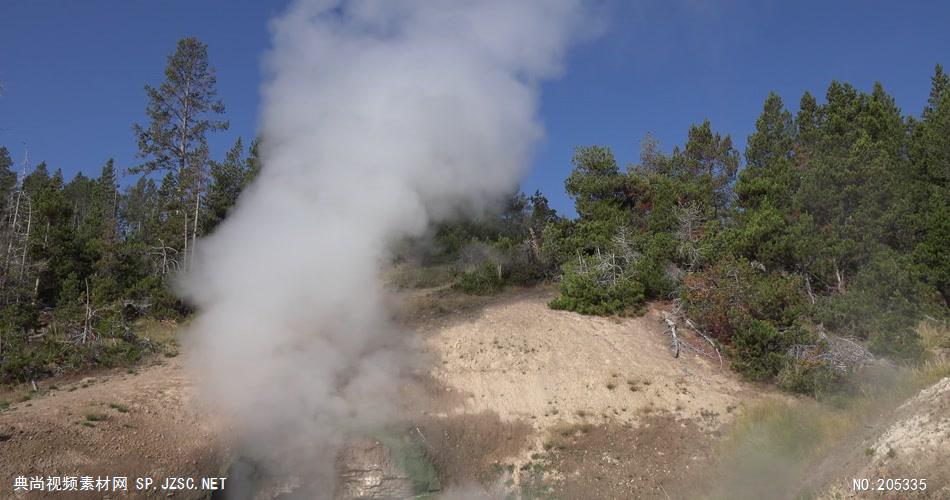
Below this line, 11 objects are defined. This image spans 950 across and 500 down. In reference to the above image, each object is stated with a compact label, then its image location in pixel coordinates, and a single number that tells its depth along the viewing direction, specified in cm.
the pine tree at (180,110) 3194
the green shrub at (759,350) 1628
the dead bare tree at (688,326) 1775
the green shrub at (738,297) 1764
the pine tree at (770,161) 2203
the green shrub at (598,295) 1983
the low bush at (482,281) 2289
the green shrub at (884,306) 1627
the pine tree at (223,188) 2662
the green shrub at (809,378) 1525
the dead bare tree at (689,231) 2245
